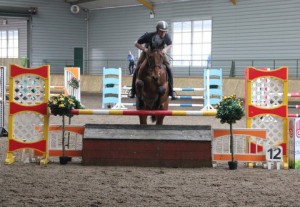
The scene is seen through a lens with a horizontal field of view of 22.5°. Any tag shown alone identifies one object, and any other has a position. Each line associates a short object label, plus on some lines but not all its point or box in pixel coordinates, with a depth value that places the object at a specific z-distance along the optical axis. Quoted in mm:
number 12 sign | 10813
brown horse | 11689
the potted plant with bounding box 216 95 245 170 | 10901
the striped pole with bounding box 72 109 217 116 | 11337
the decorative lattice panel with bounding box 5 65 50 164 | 11348
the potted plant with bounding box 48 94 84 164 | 11195
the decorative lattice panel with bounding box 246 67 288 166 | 11133
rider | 11777
